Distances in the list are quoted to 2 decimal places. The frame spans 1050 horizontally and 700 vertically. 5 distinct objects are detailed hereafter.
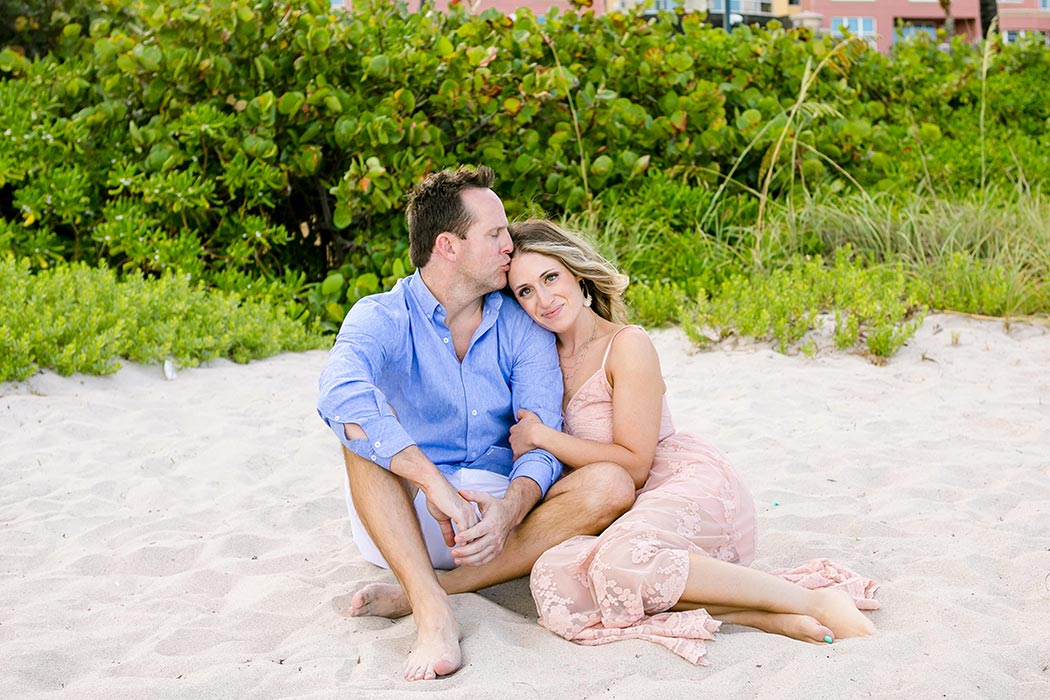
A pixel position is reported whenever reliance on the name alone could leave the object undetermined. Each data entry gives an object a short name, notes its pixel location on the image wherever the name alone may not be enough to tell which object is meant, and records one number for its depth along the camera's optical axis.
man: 3.01
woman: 2.86
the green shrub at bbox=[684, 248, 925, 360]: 6.06
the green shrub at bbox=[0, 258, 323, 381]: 5.51
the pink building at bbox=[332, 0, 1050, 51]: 41.53
